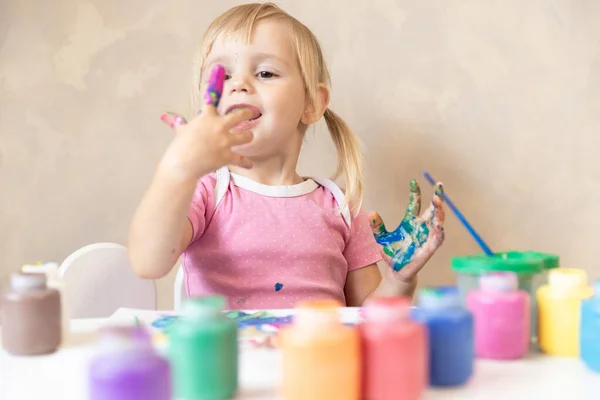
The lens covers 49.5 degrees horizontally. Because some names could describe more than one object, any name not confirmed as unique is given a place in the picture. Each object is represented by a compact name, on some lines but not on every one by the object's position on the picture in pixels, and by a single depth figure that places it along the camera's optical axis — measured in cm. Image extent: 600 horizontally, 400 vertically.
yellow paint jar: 61
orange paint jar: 45
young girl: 102
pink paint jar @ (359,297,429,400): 46
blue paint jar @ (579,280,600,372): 56
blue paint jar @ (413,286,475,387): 52
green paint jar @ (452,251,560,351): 65
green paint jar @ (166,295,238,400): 47
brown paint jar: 60
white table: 51
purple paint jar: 40
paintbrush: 79
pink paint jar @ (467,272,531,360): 59
